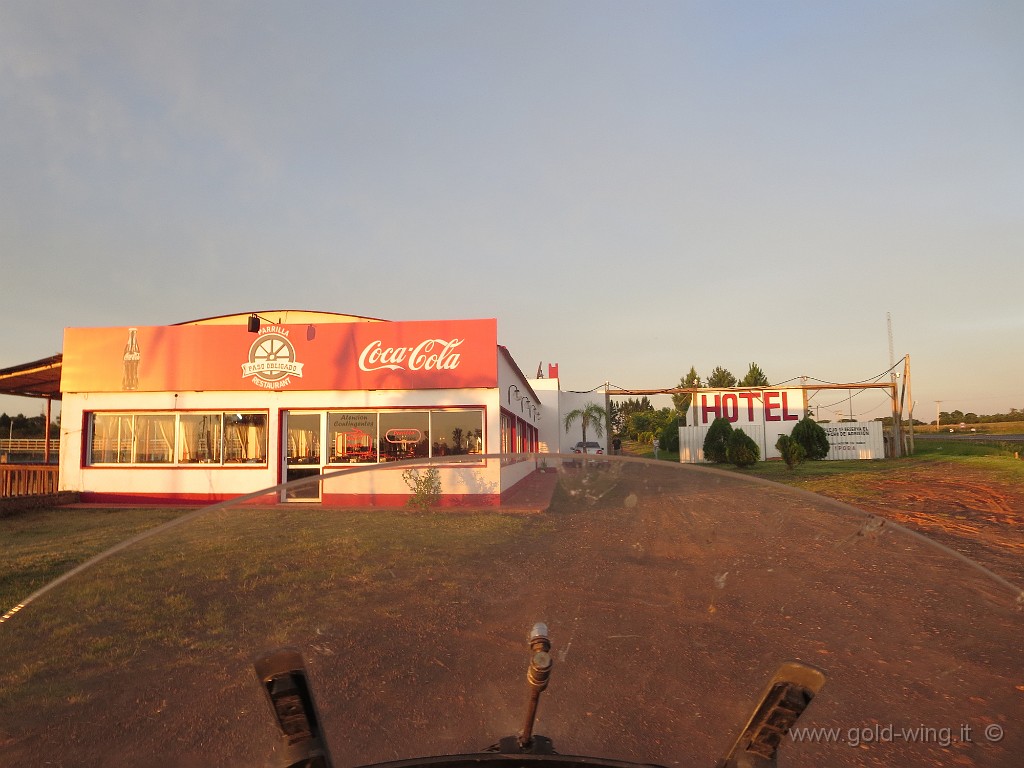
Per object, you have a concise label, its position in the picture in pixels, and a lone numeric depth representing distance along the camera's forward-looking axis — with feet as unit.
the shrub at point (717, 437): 86.43
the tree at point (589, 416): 134.72
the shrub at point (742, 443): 59.61
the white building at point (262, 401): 52.85
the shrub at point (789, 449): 63.13
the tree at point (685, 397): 216.33
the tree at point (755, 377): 200.03
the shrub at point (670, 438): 142.24
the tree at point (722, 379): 227.61
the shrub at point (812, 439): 90.38
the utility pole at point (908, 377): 109.13
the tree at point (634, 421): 221.25
